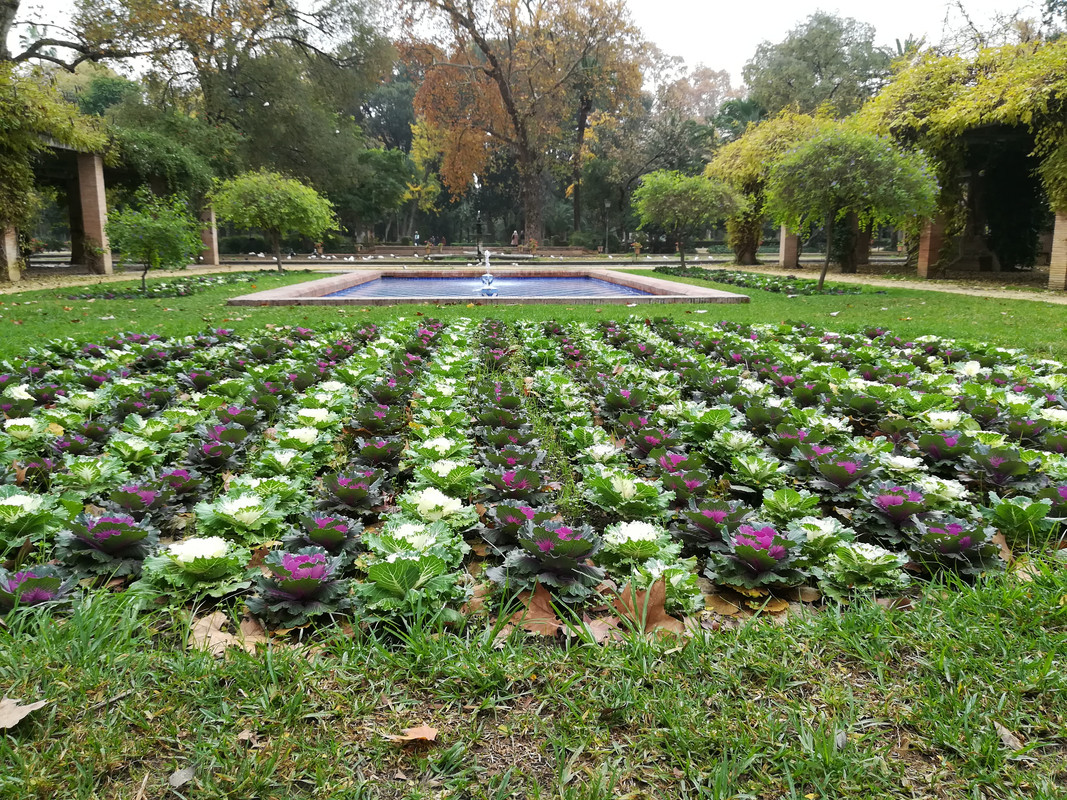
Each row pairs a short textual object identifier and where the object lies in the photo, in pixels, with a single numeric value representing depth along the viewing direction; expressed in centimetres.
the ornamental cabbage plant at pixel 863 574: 180
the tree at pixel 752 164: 1842
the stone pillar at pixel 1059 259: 1217
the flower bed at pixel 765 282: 1233
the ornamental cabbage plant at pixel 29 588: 160
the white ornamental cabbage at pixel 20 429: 278
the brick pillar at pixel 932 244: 1641
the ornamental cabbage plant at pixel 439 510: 213
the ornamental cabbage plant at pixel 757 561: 180
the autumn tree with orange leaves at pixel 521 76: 2608
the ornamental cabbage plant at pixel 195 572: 175
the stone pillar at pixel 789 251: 2122
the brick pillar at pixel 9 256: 1333
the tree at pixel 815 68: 2931
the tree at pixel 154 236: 1107
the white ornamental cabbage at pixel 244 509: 204
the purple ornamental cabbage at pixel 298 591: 165
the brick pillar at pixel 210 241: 2284
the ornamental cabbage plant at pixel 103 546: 185
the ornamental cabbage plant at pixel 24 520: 192
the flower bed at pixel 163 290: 1093
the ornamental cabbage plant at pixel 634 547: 191
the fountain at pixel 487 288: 1239
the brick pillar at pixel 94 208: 1625
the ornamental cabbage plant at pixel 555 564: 177
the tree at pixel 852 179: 1105
